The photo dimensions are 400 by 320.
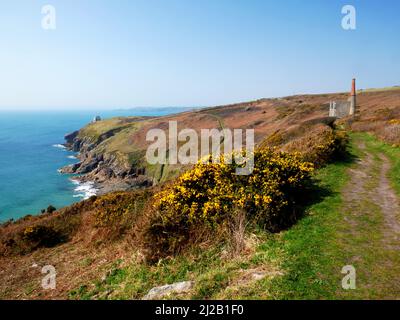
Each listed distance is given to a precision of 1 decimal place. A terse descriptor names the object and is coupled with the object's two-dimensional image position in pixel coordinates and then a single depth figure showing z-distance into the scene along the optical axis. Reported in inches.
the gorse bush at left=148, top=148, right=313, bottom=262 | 444.1
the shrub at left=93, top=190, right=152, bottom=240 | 578.6
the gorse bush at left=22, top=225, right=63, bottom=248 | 655.8
